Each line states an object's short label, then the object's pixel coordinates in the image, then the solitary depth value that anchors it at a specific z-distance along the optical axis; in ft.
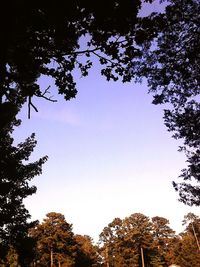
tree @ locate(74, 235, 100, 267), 241.35
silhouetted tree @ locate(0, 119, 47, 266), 70.59
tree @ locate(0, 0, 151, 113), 22.76
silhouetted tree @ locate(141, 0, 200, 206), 46.75
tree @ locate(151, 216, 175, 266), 242.17
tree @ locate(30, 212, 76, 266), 194.70
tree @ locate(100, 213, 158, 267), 234.58
